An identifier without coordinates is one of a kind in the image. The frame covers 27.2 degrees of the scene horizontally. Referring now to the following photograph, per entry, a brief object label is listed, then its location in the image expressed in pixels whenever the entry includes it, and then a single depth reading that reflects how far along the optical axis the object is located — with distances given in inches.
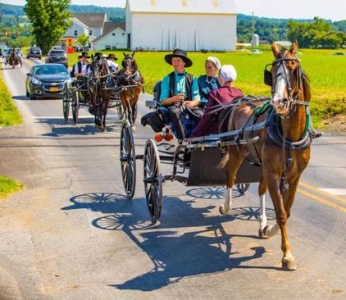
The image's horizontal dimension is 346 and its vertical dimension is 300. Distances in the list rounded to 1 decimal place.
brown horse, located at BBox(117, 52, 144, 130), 774.5
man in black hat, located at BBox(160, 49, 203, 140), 392.2
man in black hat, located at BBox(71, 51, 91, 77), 905.5
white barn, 5295.3
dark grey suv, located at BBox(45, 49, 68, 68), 2657.5
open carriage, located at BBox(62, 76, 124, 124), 831.3
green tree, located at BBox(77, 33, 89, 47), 5586.1
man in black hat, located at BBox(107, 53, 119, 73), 828.7
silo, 7033.5
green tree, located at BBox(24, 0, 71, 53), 4446.4
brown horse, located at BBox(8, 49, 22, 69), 2659.9
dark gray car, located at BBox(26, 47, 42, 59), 3804.1
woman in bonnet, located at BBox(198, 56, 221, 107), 412.5
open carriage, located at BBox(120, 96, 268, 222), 364.5
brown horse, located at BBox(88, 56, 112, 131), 785.6
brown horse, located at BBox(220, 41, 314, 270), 280.4
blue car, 1221.7
